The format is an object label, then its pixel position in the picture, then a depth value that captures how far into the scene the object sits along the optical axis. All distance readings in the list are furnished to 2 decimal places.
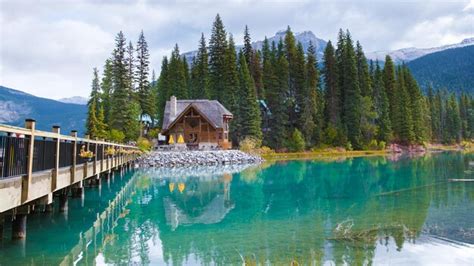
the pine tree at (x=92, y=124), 39.09
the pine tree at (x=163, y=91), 55.81
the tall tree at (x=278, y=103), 52.38
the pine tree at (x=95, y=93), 50.62
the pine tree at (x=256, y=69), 58.25
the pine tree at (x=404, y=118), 61.16
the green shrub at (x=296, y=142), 51.28
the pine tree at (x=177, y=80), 53.91
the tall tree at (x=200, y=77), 53.72
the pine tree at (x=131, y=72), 48.80
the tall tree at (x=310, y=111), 54.25
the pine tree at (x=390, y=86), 62.56
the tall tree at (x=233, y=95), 49.53
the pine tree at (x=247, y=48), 61.88
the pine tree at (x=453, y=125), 78.00
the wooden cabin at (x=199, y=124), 45.09
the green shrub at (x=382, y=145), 57.18
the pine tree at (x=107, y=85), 49.25
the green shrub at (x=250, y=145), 46.44
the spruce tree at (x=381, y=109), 59.56
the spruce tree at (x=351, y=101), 56.94
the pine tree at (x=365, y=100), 57.50
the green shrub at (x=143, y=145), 39.49
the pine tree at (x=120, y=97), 42.81
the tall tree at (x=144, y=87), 52.69
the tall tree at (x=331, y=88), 58.69
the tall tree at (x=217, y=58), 53.00
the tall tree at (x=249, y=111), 48.72
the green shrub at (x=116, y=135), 38.75
